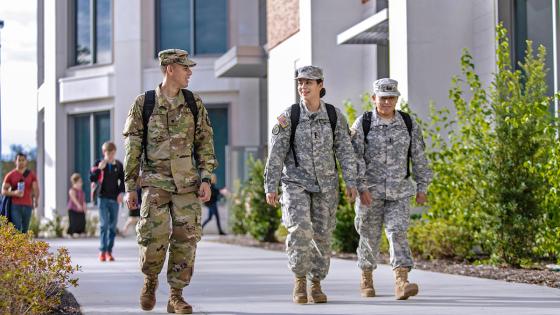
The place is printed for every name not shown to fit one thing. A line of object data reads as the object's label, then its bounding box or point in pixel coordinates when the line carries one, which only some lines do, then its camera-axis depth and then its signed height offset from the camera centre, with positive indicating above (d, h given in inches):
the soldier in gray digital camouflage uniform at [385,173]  737.6 +9.5
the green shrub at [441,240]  1107.9 -20.9
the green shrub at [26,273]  577.0 -19.4
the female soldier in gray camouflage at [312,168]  715.4 +11.0
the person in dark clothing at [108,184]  1213.1 +10.6
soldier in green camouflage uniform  662.5 +7.3
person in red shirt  1275.8 +7.6
